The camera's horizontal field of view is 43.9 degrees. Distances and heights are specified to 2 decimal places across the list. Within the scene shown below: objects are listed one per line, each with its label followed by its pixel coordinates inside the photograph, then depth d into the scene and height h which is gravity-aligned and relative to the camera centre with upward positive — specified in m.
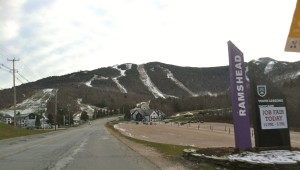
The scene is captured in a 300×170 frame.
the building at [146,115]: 180.20 +0.82
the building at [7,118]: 173.27 +2.31
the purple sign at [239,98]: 13.31 +0.52
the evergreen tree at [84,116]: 190.75 +1.51
